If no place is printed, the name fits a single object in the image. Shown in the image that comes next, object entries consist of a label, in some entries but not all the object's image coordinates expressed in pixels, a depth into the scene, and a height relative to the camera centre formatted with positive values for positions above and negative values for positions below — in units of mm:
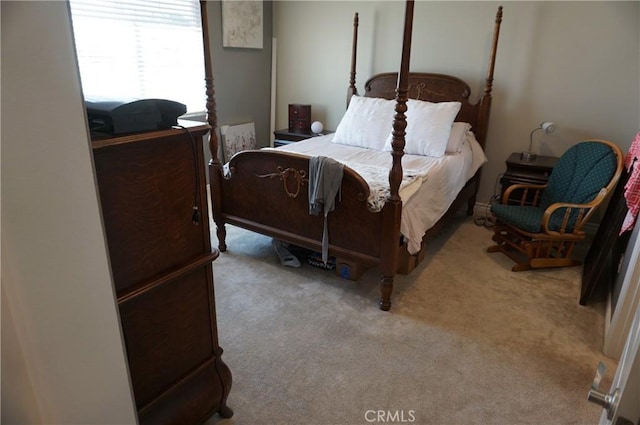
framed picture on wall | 4145 +498
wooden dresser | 1126 -590
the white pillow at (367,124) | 3633 -397
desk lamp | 3381 -444
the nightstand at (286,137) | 4375 -629
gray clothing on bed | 2383 -597
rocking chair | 2846 -897
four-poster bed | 2279 -796
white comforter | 2523 -635
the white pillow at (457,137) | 3459 -461
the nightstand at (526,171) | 3387 -714
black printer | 1061 -114
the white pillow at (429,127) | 3357 -379
